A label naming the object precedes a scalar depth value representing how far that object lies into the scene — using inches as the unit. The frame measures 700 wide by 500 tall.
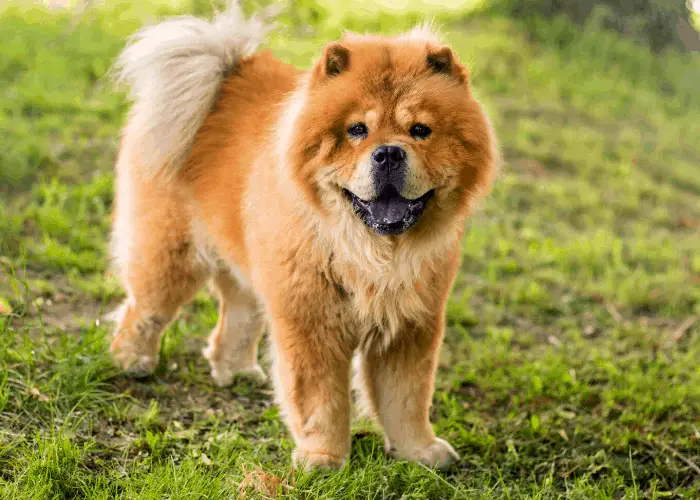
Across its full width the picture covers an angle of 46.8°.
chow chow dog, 109.6
